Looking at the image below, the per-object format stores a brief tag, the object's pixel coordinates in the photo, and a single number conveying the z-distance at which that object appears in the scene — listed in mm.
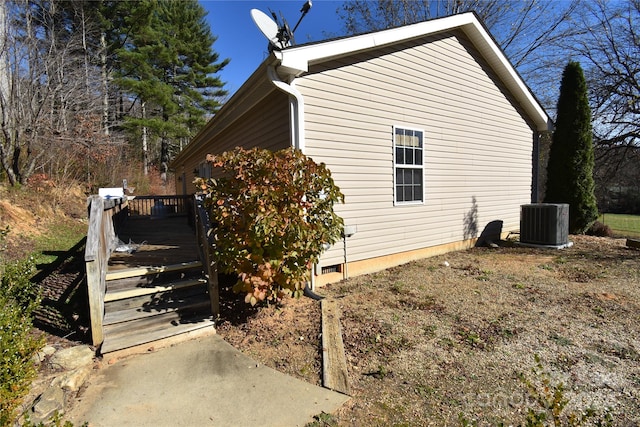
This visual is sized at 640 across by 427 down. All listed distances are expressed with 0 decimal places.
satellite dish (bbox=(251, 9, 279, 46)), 4402
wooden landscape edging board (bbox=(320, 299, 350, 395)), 2611
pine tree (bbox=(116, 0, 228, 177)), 18891
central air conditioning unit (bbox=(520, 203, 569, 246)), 7500
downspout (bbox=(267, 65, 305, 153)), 4648
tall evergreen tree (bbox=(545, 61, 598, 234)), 9297
